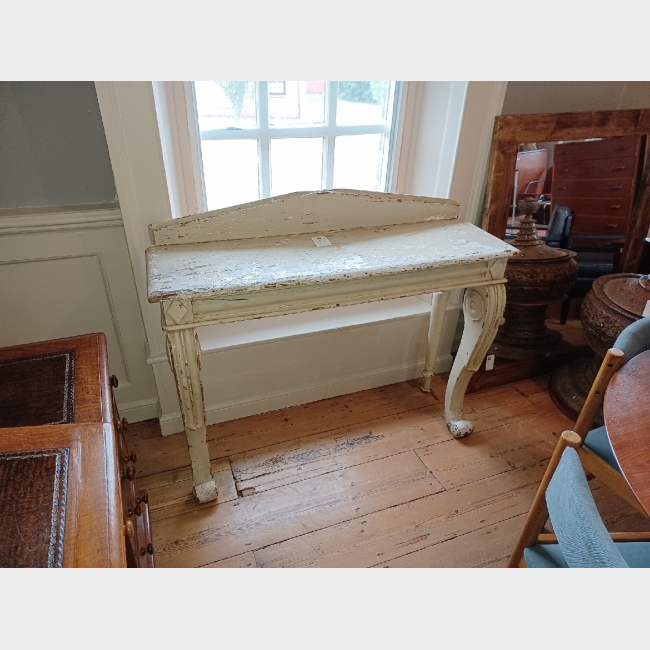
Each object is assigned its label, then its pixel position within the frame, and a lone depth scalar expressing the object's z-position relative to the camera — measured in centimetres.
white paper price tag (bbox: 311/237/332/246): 159
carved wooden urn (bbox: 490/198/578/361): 209
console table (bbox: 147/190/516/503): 130
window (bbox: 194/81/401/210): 179
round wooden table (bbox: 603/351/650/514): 92
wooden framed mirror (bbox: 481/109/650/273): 188
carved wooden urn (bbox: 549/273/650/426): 182
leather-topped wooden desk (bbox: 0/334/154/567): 73
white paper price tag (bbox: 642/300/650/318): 170
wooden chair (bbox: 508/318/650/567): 110
